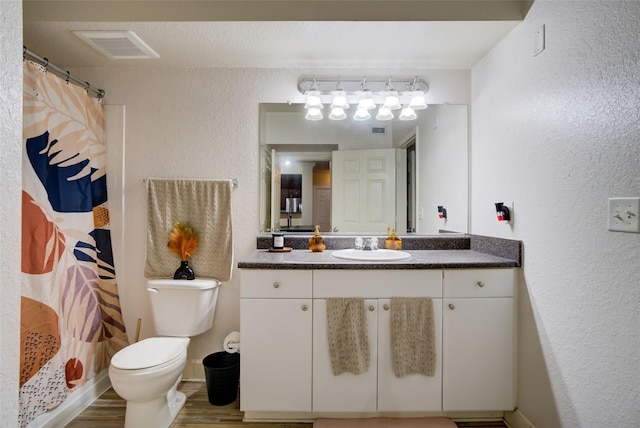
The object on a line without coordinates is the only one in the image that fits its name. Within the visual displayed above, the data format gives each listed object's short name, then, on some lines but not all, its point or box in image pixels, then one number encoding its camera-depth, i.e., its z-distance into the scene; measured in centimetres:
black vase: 213
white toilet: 159
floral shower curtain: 161
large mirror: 229
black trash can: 195
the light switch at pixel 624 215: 108
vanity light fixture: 221
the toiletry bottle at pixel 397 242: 219
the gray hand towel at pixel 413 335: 172
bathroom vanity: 173
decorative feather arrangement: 214
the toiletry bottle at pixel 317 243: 217
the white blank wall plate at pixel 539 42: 153
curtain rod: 164
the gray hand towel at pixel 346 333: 172
